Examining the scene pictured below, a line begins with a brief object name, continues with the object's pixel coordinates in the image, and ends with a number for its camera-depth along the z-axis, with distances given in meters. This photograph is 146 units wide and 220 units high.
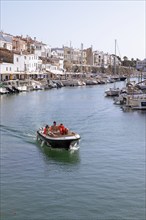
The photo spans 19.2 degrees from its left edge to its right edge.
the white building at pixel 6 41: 91.25
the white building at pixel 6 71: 76.46
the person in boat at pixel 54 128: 23.66
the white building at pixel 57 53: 129.27
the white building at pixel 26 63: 83.88
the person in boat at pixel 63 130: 22.70
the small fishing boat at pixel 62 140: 21.92
